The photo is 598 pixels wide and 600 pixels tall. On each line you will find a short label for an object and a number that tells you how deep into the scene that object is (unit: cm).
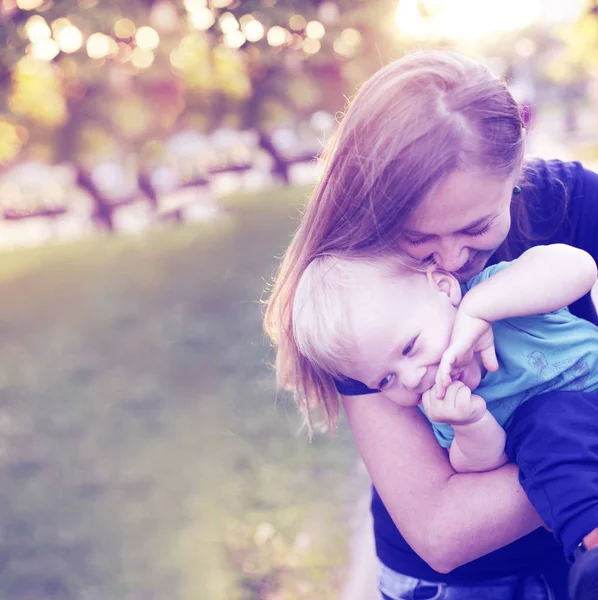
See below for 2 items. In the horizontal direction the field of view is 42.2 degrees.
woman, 157
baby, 161
